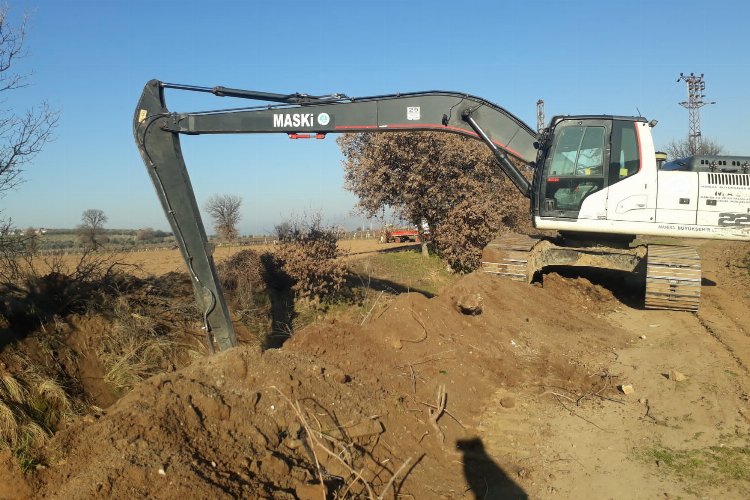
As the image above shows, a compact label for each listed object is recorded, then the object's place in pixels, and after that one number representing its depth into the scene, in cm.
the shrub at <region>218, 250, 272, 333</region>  1069
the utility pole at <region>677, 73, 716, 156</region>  3688
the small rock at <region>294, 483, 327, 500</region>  427
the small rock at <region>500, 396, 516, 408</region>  678
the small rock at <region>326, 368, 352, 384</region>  606
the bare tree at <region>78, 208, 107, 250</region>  4016
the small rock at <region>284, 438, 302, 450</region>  489
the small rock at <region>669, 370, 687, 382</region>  734
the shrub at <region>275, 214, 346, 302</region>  1285
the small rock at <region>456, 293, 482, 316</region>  922
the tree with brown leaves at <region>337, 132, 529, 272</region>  1809
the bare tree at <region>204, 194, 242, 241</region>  3106
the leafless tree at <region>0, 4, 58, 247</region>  699
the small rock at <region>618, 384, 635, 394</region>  712
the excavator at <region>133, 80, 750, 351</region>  688
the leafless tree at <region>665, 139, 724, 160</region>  4034
